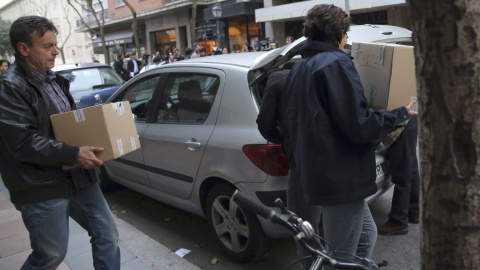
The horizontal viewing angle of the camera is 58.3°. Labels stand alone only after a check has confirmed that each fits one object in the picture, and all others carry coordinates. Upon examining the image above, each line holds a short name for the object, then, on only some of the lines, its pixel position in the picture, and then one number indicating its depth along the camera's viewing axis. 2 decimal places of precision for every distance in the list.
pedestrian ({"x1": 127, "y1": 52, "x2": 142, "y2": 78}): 13.34
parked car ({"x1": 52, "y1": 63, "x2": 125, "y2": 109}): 8.10
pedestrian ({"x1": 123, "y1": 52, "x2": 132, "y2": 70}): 13.54
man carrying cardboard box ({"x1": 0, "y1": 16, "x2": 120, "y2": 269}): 2.22
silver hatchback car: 3.11
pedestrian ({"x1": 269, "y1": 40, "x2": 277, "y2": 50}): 12.62
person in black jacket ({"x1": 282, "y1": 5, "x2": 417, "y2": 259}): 1.95
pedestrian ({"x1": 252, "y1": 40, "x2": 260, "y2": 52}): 12.89
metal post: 22.89
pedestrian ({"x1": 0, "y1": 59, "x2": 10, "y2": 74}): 7.89
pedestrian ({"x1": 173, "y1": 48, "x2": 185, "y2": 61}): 14.09
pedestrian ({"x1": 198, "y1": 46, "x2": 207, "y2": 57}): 13.56
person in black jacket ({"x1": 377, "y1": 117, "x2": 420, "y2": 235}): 3.56
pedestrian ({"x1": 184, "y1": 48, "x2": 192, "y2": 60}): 13.69
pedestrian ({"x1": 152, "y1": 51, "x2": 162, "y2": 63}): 15.26
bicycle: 1.36
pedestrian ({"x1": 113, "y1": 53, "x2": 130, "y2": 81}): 13.15
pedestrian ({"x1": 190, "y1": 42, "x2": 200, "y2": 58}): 13.67
